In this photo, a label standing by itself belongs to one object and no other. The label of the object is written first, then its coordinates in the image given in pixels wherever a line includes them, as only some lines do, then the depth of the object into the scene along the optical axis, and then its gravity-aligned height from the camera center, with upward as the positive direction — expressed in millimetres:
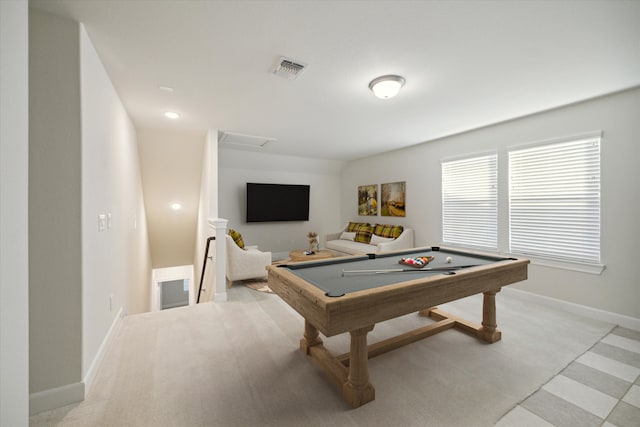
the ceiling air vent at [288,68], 2188 +1254
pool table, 1539 -543
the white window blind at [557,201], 3037 +152
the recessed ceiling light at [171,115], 3336 +1273
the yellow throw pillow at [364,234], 5988 -486
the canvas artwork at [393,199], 5590 +303
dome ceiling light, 2443 +1203
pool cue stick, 2150 -481
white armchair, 4113 -796
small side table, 4950 -846
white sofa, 5090 -690
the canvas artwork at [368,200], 6320 +317
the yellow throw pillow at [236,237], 4449 -425
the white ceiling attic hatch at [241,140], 4426 +1329
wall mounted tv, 6109 +255
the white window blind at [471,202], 4020 +178
